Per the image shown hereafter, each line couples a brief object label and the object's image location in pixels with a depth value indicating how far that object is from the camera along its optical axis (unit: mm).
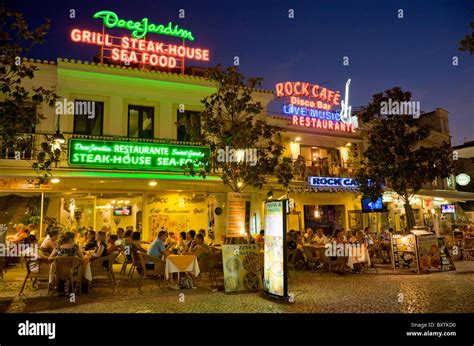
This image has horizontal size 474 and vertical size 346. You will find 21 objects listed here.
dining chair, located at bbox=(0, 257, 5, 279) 10344
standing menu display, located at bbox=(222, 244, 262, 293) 9078
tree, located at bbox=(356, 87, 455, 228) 13992
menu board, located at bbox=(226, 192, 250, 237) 9781
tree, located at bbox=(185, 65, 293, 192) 10328
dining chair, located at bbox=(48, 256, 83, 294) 8578
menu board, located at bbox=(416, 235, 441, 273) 12211
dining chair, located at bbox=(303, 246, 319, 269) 12556
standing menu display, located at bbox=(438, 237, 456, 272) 12578
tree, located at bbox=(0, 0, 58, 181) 6363
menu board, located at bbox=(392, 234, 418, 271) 12569
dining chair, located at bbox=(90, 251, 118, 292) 9305
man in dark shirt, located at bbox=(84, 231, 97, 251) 10836
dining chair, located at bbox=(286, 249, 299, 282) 12489
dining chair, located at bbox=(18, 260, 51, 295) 8992
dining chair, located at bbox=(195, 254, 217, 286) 10148
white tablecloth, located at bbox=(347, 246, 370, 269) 11867
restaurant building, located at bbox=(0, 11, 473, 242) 13477
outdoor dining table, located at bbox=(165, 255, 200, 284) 9547
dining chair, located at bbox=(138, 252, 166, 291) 9562
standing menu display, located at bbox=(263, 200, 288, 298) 8023
